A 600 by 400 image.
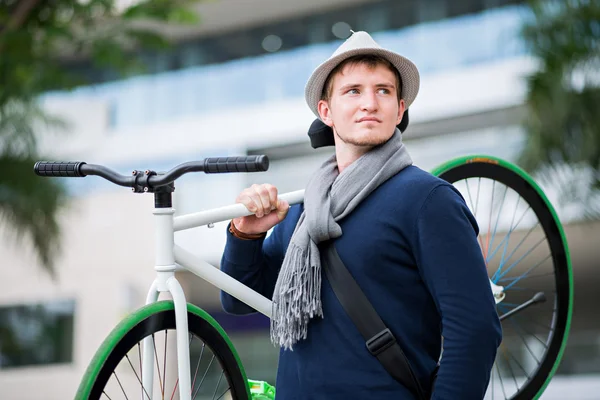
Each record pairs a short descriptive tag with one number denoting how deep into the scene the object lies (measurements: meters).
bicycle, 2.77
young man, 2.70
